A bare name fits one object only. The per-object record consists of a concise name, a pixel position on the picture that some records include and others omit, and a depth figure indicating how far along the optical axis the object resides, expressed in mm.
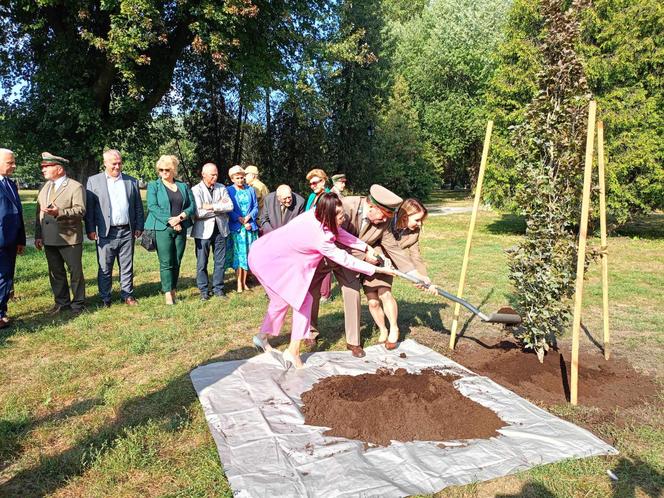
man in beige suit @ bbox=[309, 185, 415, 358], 4973
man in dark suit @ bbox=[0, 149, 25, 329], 5703
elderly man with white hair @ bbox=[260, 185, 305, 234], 6969
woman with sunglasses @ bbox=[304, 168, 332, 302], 6633
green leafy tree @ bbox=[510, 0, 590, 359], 4473
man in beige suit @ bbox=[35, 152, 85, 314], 6203
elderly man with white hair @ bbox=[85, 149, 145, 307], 6547
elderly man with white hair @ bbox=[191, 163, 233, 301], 7312
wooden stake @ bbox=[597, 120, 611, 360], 4520
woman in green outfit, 6836
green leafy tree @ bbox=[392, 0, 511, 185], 29062
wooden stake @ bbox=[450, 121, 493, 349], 5055
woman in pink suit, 4438
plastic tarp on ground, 2904
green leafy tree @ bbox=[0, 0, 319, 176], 12398
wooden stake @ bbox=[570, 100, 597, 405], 3947
